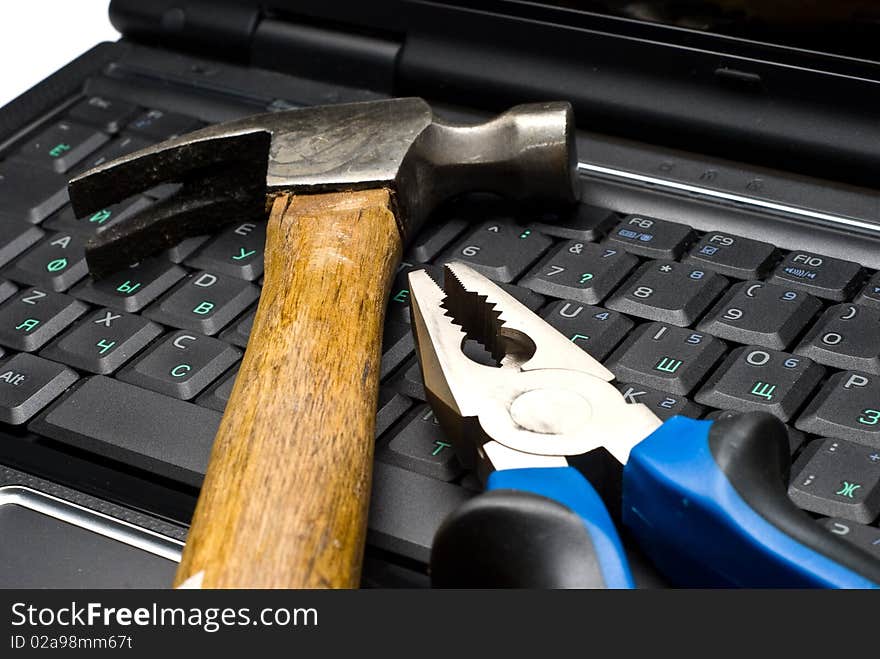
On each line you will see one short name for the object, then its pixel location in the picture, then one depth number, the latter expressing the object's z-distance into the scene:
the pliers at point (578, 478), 0.48
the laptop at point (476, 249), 0.53
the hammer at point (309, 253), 0.48
